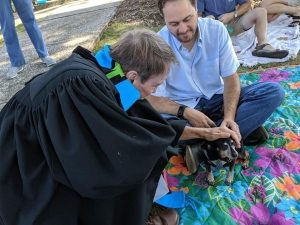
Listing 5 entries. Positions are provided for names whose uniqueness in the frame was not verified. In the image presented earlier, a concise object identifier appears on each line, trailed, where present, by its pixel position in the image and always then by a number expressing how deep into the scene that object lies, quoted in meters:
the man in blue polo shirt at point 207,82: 1.71
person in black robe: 0.96
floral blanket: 1.46
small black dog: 1.56
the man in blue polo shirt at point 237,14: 3.08
